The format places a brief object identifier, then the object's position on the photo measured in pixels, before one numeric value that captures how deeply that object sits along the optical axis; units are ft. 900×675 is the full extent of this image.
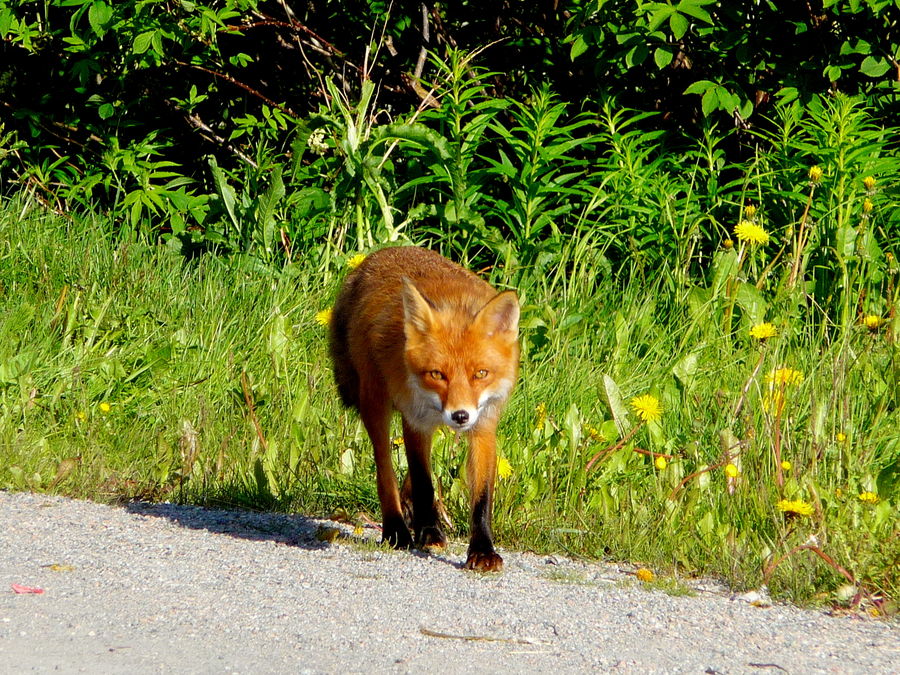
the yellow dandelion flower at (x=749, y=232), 45.47
